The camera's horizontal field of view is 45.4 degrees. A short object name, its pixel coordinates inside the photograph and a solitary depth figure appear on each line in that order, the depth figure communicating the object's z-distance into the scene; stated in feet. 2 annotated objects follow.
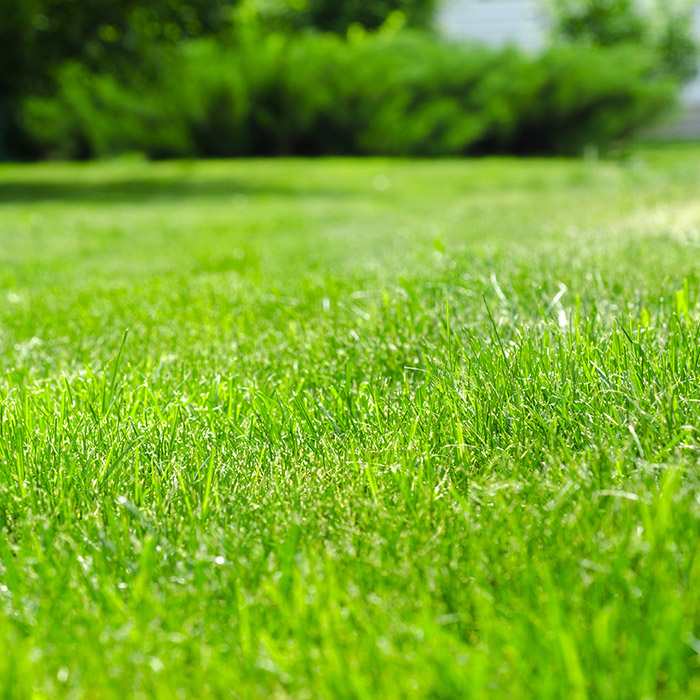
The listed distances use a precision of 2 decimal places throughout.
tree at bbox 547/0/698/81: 101.14
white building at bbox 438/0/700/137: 119.75
